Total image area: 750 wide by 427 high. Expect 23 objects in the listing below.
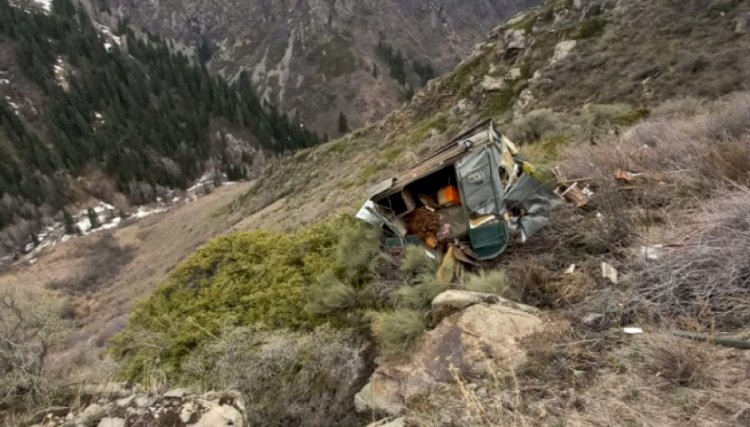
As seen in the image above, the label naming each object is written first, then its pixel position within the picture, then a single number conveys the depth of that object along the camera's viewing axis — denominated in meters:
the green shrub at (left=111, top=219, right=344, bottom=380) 6.90
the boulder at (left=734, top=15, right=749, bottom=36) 16.97
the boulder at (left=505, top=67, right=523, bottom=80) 24.89
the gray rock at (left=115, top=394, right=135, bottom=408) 4.20
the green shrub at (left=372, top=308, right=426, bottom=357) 4.76
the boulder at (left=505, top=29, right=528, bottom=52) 27.11
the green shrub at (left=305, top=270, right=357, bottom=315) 6.38
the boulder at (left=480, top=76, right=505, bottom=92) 25.27
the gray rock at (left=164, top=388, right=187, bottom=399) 4.28
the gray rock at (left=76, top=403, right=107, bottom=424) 4.09
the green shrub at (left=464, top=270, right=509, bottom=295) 4.78
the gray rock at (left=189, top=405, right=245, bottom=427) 4.00
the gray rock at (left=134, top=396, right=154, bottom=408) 4.18
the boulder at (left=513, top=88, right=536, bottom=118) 20.77
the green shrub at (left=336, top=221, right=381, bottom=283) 6.70
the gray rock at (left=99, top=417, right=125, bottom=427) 4.02
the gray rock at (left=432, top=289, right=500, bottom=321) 4.57
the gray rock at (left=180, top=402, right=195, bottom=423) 4.01
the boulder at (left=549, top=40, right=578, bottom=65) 22.69
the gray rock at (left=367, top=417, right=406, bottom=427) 3.68
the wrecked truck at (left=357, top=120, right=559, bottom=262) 5.54
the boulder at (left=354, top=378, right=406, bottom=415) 4.27
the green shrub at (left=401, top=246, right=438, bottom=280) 5.83
